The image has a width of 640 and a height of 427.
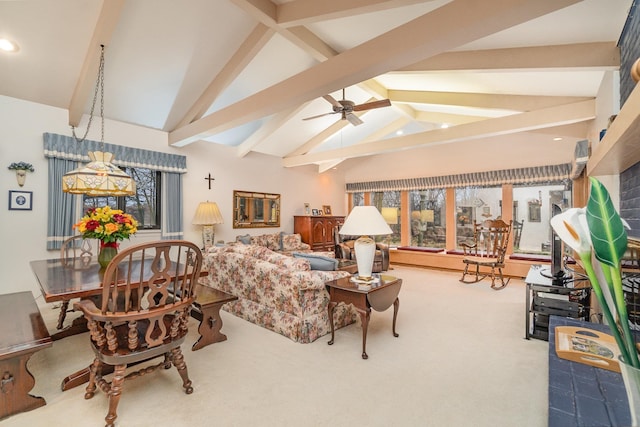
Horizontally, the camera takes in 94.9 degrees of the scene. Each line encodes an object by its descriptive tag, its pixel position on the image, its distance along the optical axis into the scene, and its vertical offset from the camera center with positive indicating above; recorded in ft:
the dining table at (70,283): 6.42 -1.79
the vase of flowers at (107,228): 8.23 -0.49
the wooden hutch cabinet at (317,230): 23.31 -1.43
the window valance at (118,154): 13.12 +2.89
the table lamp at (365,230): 8.89 -0.53
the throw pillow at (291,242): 21.89 -2.26
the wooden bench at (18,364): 5.87 -3.14
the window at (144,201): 15.87 +0.56
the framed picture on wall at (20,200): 12.37 +0.42
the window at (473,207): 21.20 +0.48
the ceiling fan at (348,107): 12.15 +4.56
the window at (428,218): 23.72 -0.39
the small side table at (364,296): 8.42 -2.52
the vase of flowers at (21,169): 12.28 +1.73
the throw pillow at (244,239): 19.25 -1.80
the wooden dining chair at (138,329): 5.63 -2.51
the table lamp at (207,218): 17.28 -0.40
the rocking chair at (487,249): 16.96 -2.37
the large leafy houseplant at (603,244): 2.10 -0.22
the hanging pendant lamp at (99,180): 8.47 +0.91
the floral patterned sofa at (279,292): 9.31 -2.79
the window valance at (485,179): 18.20 +2.51
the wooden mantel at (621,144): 3.57 +1.13
